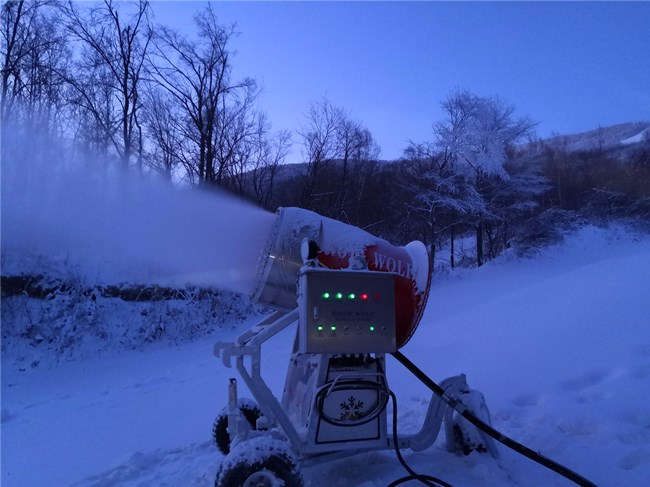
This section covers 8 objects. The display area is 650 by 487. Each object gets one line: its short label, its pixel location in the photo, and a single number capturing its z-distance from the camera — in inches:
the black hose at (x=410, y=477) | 100.6
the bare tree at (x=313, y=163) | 673.0
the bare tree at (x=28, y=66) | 520.4
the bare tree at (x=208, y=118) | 609.6
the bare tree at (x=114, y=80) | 575.5
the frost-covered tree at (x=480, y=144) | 861.2
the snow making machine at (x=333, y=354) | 97.9
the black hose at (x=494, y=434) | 97.3
